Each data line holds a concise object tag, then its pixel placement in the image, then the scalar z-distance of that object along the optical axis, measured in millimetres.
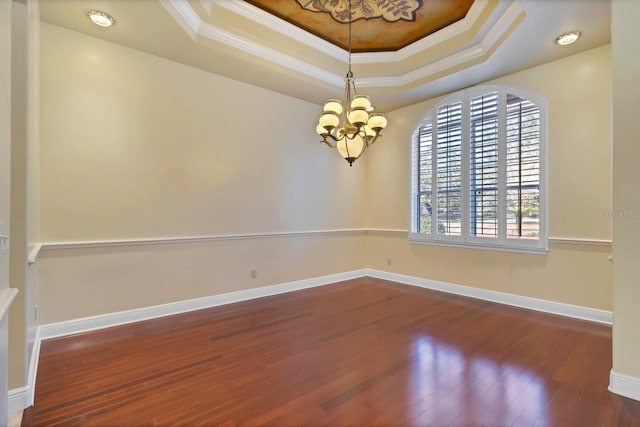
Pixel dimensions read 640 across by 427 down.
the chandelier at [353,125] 3084
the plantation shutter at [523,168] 3957
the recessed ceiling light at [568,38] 3196
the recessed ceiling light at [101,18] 2854
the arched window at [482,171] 3986
